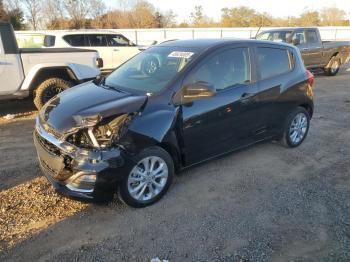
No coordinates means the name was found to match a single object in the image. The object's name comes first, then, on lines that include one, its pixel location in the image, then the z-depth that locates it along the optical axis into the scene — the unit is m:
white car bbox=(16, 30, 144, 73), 11.43
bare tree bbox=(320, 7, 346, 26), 49.09
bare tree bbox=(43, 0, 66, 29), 35.47
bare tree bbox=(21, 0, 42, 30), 35.12
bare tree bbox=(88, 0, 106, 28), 38.41
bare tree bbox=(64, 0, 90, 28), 36.53
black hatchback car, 3.22
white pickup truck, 6.40
